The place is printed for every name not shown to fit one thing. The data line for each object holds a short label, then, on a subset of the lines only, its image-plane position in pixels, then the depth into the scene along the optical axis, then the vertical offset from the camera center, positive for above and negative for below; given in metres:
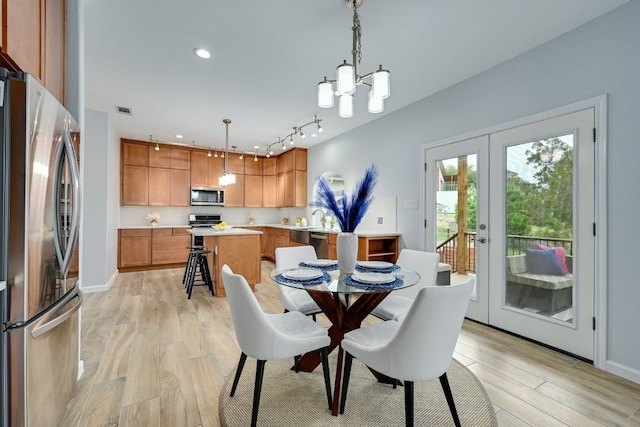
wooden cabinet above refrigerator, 1.18 +0.85
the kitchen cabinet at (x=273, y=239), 5.94 -0.57
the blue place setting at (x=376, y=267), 2.11 -0.41
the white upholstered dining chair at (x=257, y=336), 1.44 -0.65
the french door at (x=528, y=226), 2.23 -0.10
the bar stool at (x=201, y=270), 3.93 -0.84
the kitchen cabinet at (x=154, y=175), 5.59 +0.79
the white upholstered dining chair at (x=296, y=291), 2.16 -0.65
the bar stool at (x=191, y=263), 4.04 -0.73
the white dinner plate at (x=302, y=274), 1.77 -0.39
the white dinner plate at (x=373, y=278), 1.69 -0.40
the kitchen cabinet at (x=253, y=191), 6.87 +0.56
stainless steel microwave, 6.24 +0.39
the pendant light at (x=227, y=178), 4.15 +0.52
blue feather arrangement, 1.84 +0.07
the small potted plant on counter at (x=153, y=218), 5.95 -0.10
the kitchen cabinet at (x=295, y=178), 6.22 +0.81
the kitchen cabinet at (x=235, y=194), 6.63 +0.47
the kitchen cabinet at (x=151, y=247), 5.28 -0.67
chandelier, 1.69 +0.81
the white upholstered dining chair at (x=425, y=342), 1.22 -0.58
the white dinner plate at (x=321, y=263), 2.21 -0.39
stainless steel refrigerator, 1.12 -0.15
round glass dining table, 1.61 -0.43
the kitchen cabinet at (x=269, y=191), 7.09 +0.57
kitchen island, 3.90 -0.56
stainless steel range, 6.35 -0.15
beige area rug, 1.56 -1.14
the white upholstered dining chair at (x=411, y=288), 2.11 -0.55
